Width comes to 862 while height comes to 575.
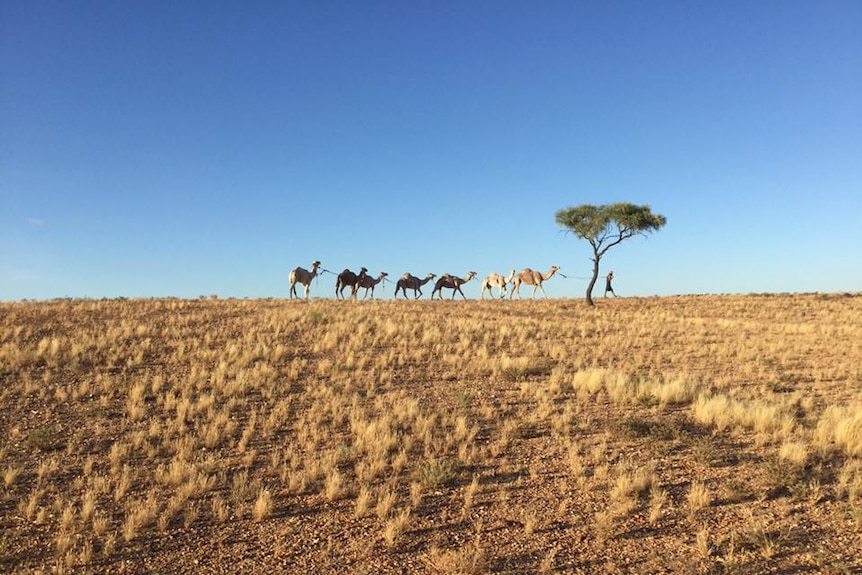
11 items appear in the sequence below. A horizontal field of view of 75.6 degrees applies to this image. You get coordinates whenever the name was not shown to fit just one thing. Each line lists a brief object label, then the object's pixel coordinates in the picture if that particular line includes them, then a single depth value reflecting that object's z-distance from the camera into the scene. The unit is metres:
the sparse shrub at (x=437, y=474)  8.30
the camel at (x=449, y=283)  40.53
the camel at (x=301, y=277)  35.34
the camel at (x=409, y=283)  39.06
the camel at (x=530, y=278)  42.56
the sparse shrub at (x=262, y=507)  7.33
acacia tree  43.35
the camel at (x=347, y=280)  37.31
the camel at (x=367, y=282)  37.54
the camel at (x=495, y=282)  43.72
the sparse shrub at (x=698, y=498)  7.48
